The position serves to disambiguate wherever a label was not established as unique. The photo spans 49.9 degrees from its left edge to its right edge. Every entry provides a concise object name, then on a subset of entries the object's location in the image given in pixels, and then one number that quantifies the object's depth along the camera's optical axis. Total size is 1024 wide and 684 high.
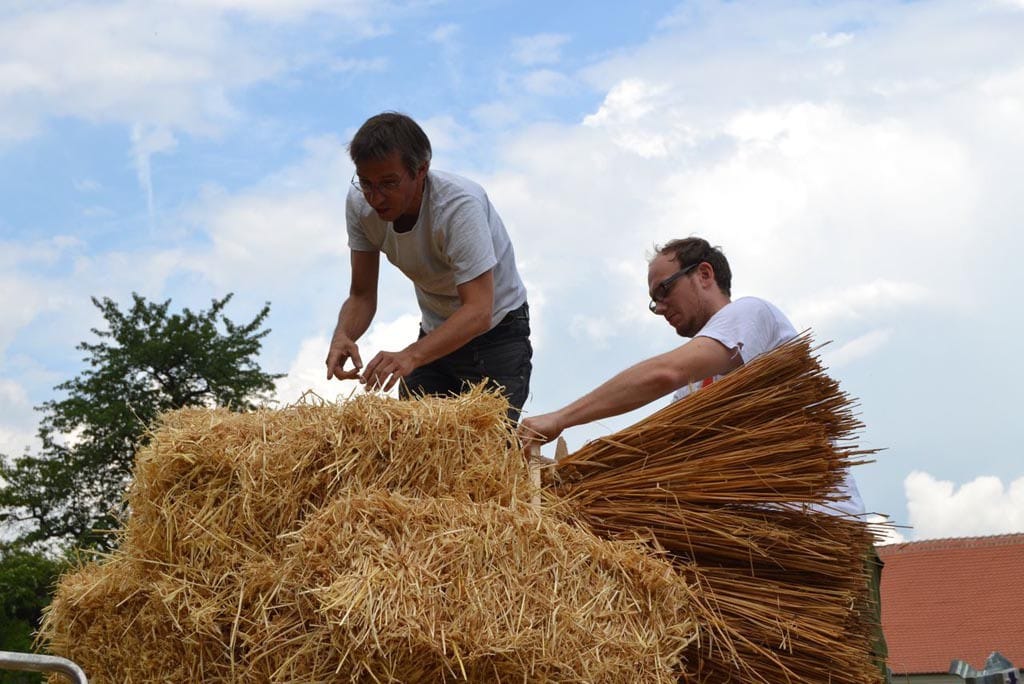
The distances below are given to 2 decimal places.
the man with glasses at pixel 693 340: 3.18
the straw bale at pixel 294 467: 2.66
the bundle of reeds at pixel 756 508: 2.99
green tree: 28.28
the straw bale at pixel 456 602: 2.29
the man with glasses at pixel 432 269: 3.59
